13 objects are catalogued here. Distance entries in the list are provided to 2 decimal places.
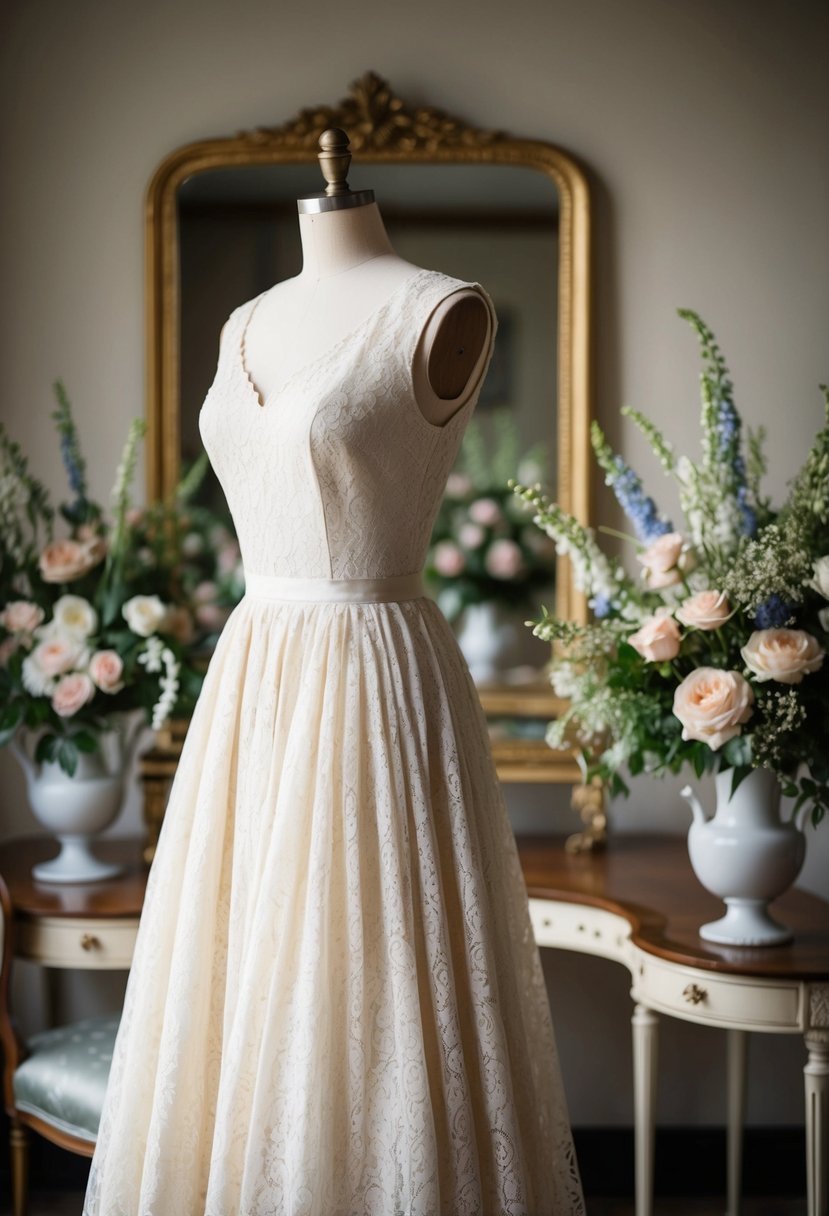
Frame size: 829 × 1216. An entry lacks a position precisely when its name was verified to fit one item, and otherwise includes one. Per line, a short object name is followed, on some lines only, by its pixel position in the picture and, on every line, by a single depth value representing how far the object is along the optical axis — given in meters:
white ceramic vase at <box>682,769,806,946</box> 2.23
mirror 2.89
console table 2.20
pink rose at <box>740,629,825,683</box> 2.10
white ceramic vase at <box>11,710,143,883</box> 2.62
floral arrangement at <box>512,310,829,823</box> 2.13
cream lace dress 1.55
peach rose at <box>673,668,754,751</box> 2.12
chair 2.32
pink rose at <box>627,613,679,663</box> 2.17
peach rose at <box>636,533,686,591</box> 2.24
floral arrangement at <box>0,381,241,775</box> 2.58
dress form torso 1.66
